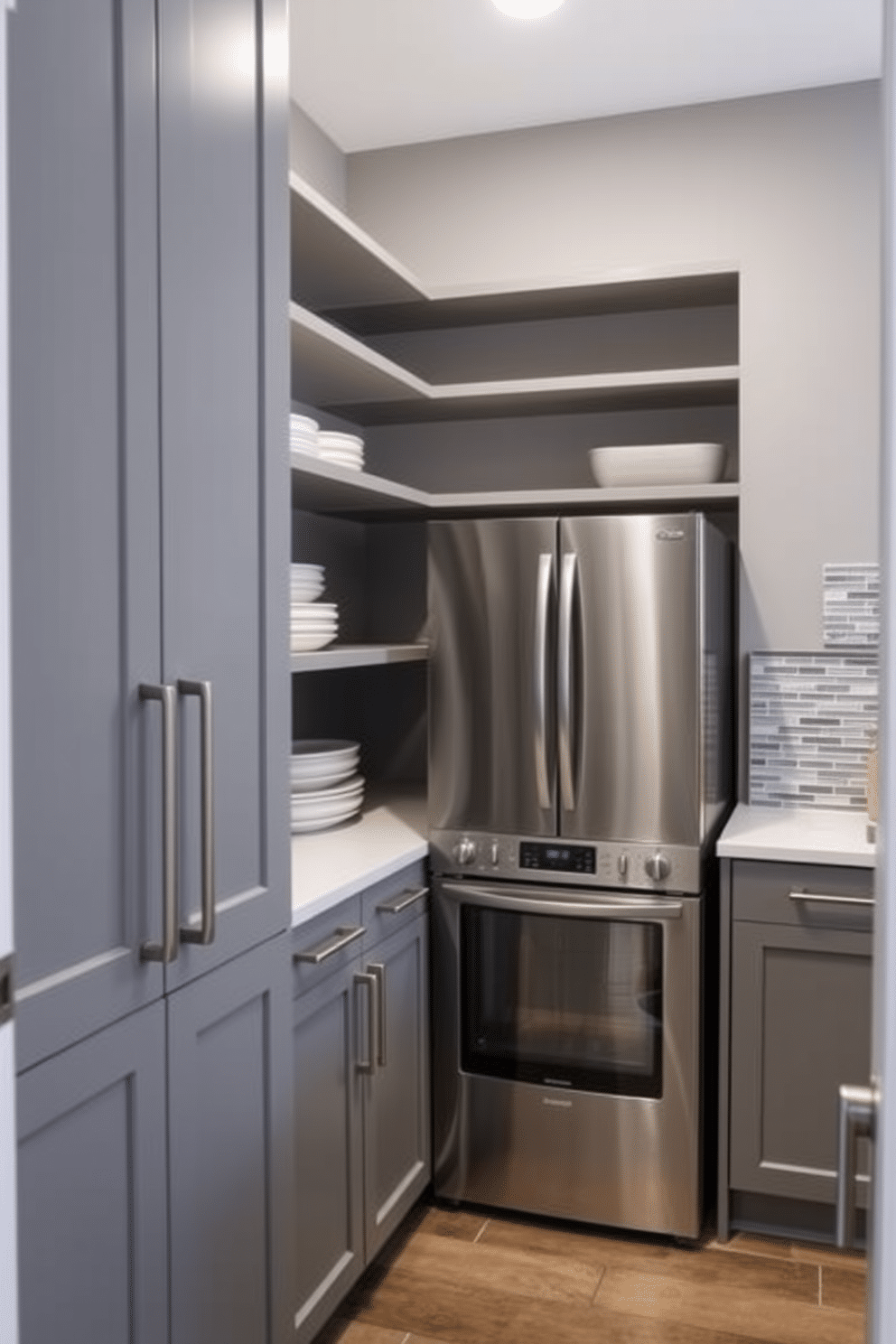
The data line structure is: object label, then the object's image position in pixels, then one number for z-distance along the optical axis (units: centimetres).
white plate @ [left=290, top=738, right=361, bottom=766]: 263
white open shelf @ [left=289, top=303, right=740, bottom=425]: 273
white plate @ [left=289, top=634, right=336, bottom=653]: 238
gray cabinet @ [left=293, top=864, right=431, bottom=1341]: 202
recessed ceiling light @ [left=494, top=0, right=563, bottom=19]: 249
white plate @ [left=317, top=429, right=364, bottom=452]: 251
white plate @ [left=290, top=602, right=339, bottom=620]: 236
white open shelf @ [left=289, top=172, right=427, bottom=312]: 235
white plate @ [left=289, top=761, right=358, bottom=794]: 263
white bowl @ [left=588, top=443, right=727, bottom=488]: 286
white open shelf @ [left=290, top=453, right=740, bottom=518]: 266
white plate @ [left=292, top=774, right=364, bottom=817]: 262
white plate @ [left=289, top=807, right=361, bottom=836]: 262
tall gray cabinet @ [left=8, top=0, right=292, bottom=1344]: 122
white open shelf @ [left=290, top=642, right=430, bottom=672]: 221
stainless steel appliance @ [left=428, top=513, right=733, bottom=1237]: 247
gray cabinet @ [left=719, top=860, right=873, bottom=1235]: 248
